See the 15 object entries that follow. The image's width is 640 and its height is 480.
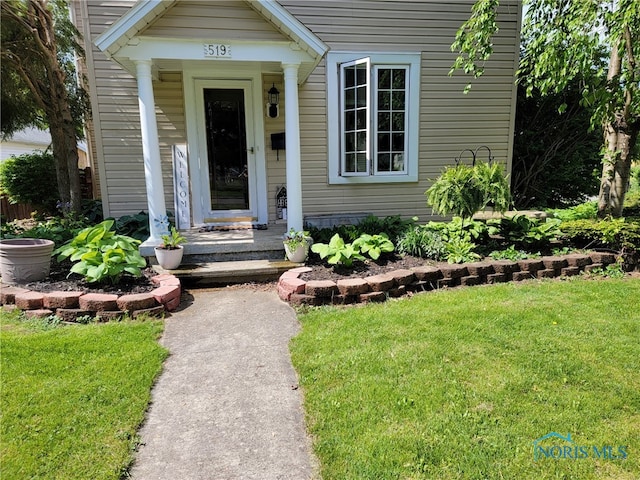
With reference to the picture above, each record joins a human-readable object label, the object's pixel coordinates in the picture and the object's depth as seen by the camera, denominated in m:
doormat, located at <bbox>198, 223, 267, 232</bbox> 5.93
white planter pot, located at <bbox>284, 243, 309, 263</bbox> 4.83
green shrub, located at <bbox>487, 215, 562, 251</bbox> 5.25
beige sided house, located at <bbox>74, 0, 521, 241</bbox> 5.90
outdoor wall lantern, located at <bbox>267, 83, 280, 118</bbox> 6.06
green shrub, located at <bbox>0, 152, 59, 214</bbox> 9.05
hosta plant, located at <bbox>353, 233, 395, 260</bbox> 4.77
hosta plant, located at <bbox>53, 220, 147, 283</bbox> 3.92
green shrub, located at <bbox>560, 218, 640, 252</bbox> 4.77
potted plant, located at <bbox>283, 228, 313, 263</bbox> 4.82
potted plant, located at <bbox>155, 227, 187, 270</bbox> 4.57
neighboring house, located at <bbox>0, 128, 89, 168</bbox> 17.98
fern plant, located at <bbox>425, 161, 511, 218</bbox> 4.74
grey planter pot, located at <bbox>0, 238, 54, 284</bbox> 4.06
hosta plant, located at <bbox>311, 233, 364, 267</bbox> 4.48
